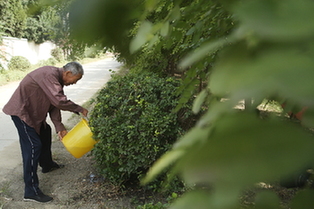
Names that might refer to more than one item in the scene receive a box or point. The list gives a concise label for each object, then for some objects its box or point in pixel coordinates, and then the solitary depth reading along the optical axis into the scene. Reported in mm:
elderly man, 3271
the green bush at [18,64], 16070
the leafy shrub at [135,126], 3131
